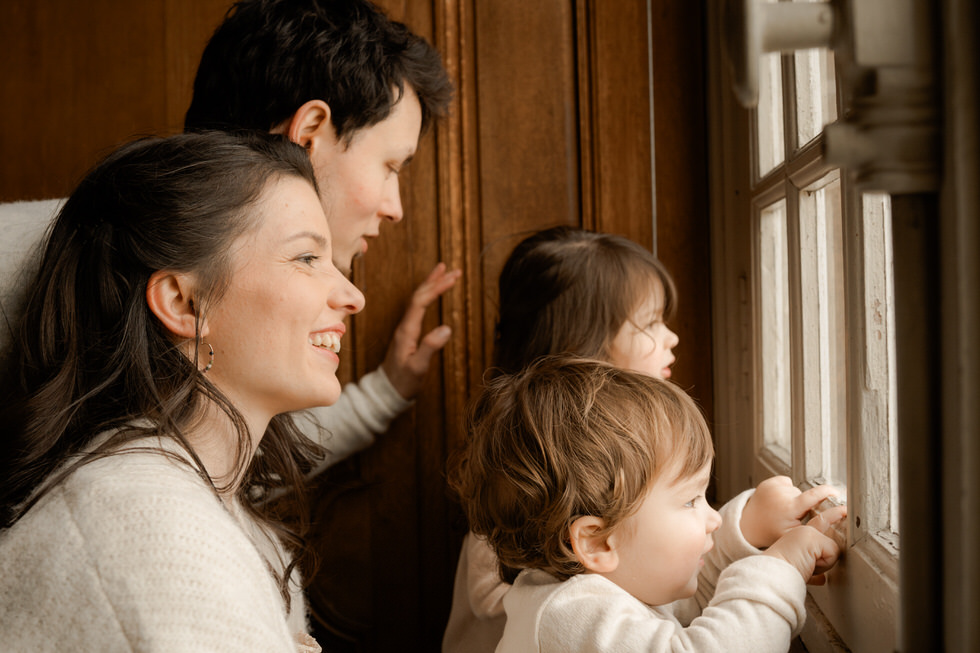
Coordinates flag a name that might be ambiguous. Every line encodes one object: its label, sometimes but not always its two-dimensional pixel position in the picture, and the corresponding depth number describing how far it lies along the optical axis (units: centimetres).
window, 78
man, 126
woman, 77
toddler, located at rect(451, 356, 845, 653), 82
